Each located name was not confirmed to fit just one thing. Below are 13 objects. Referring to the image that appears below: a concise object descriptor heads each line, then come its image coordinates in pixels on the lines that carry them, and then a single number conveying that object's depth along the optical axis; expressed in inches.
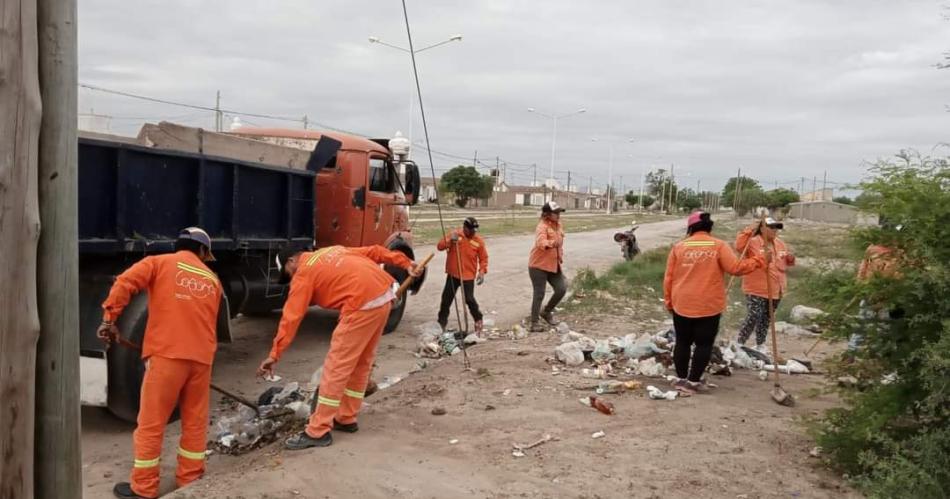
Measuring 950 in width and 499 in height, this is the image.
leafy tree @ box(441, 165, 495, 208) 2223.2
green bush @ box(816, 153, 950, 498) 149.1
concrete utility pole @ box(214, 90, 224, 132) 840.3
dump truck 209.2
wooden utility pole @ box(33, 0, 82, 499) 77.6
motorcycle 708.0
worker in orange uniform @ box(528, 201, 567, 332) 360.5
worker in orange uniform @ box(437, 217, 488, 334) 344.8
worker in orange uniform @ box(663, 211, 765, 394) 240.2
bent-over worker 189.9
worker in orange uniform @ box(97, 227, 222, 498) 169.6
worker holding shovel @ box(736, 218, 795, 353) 302.5
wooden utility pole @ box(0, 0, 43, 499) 72.8
